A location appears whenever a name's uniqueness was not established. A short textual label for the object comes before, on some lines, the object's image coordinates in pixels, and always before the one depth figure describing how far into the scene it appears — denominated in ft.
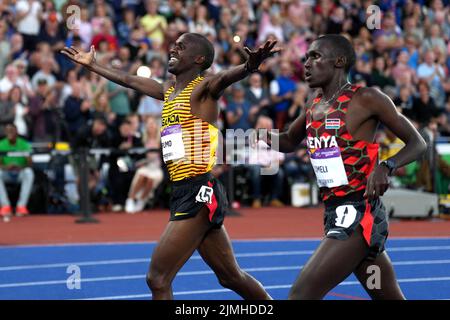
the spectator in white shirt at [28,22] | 118.32
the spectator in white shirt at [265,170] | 108.06
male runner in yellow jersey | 43.50
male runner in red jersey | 37.70
